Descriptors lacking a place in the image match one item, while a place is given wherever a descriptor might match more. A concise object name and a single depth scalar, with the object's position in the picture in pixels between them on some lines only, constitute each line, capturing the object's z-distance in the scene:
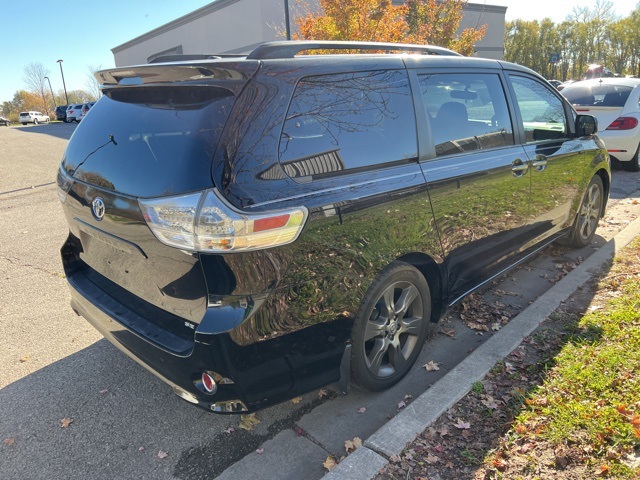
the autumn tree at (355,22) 10.23
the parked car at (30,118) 55.53
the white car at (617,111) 8.29
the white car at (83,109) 35.53
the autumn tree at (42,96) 86.50
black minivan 2.02
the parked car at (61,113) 49.22
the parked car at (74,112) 40.81
